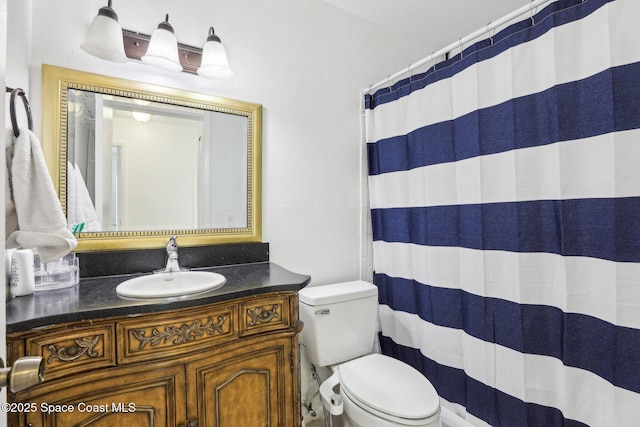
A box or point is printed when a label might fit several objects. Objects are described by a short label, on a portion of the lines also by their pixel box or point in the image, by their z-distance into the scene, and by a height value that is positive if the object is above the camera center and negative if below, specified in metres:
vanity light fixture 1.19 +0.74
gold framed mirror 1.25 +0.27
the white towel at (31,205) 0.83 +0.05
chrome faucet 1.33 -0.17
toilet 1.19 -0.72
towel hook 0.80 +0.29
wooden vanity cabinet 0.83 -0.47
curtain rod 1.16 +0.79
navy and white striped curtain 0.98 -0.03
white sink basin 1.00 -0.24
